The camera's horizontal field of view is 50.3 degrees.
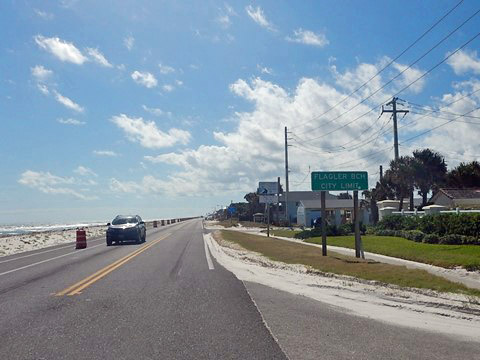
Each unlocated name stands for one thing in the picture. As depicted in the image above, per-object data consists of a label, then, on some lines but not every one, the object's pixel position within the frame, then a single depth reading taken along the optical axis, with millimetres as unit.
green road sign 21656
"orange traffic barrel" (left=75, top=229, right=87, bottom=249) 31797
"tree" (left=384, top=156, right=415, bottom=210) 49056
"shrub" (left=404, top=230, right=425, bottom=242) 24870
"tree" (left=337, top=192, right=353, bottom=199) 106400
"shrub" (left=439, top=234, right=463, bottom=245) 21547
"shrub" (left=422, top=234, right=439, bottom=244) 23109
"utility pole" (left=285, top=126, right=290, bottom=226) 62250
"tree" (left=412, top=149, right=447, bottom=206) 51812
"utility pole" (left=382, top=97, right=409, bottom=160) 43125
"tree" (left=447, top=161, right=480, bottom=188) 62759
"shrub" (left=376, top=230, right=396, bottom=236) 30056
